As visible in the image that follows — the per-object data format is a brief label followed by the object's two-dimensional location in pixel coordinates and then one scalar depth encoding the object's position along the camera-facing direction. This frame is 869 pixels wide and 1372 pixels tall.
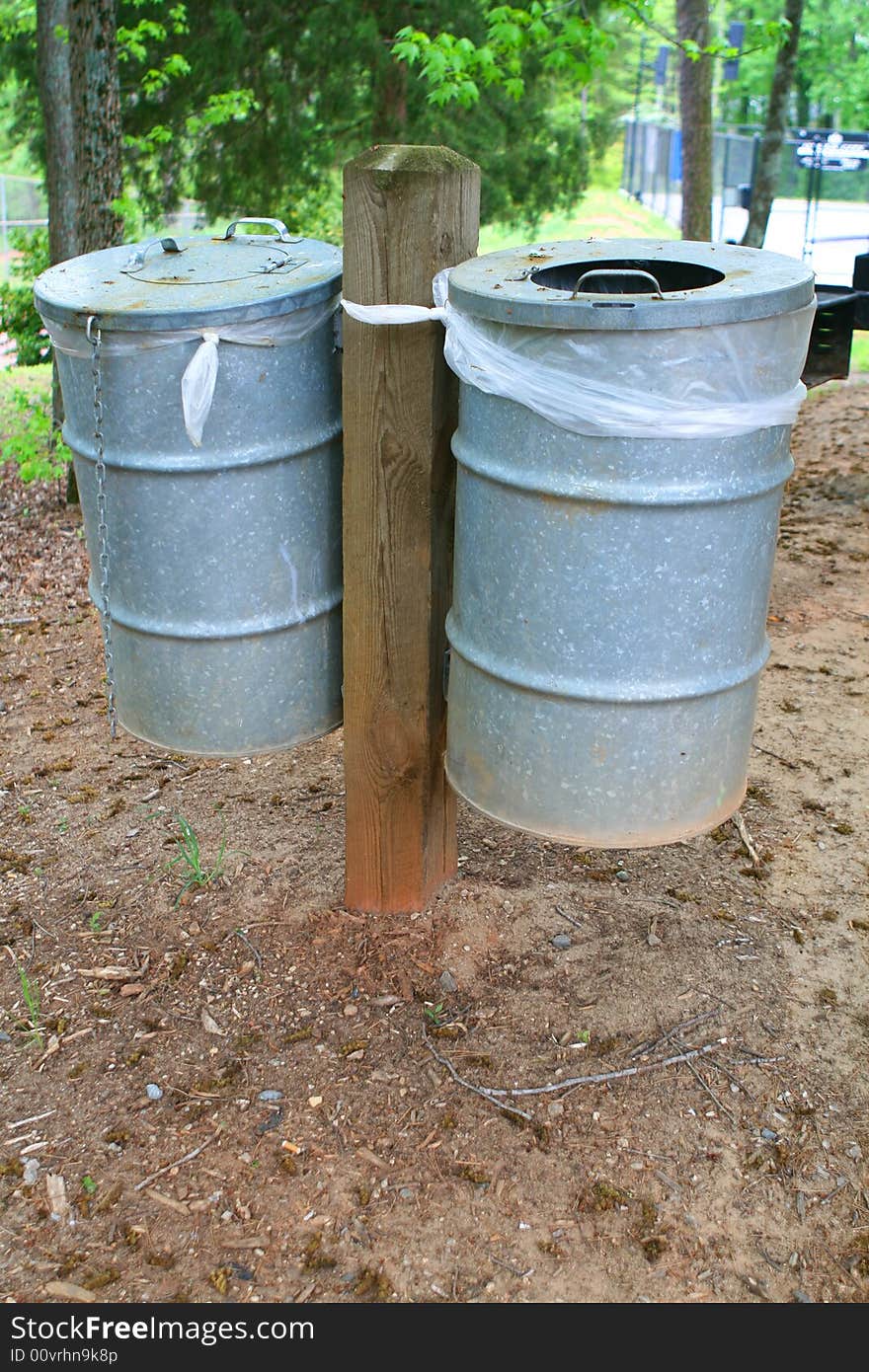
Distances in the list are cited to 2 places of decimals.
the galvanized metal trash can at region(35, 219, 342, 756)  2.44
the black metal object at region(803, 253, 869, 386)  5.25
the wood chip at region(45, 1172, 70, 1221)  2.46
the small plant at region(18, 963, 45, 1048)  2.92
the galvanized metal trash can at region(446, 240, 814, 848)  2.10
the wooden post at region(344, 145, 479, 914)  2.49
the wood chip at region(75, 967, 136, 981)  3.09
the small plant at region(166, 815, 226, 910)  3.40
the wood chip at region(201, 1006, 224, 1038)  2.92
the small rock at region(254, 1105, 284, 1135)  2.65
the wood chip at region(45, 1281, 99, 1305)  2.28
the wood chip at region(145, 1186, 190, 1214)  2.46
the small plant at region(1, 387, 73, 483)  6.64
